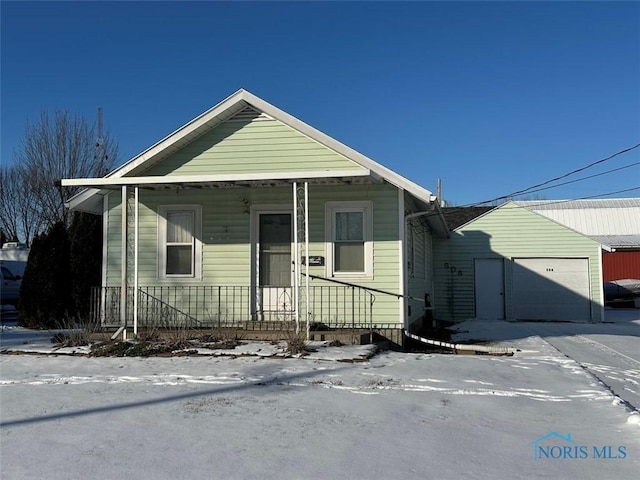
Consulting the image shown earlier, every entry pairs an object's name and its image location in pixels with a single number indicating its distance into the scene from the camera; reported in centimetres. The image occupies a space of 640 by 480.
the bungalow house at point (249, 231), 1083
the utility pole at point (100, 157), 2444
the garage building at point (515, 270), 1983
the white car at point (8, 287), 1980
